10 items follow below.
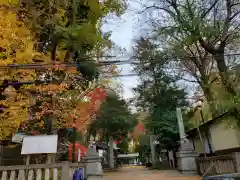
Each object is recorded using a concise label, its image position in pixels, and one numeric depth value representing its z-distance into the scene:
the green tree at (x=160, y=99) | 19.88
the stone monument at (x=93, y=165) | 11.78
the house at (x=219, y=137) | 12.56
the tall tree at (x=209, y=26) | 10.76
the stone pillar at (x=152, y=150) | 25.70
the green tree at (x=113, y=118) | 22.34
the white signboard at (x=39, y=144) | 8.34
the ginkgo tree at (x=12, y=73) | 10.14
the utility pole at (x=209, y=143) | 15.90
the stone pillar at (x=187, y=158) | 13.63
